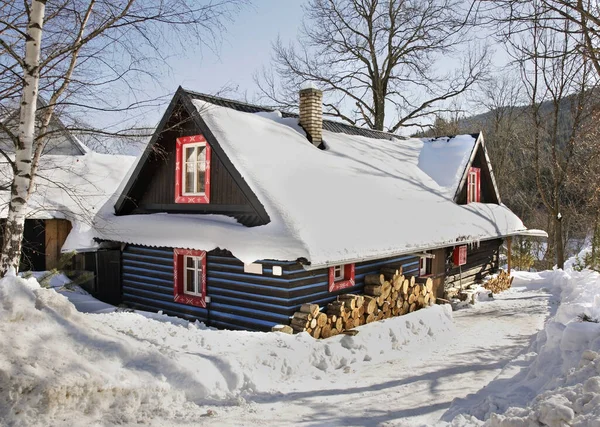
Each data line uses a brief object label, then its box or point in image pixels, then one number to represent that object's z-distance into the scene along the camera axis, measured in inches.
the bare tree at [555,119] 844.6
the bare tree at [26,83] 274.2
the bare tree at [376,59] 1075.3
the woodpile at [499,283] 746.2
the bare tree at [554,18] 265.4
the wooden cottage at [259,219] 391.2
